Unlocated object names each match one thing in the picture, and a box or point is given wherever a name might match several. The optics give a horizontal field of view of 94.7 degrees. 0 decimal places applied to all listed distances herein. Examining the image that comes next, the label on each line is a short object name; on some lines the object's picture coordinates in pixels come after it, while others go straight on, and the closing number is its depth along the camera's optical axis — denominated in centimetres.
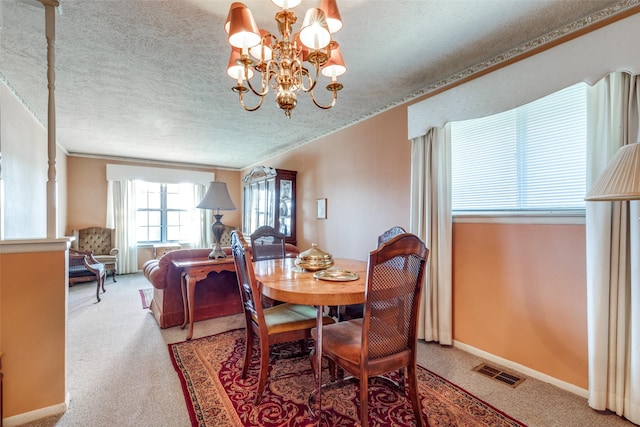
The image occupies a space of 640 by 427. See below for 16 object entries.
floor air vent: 207
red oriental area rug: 167
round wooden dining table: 150
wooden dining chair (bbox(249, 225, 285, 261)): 308
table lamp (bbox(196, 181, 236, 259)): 325
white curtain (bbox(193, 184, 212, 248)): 686
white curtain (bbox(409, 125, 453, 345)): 259
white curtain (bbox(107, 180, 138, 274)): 594
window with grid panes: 654
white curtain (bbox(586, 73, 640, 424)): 167
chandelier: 141
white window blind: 199
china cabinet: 484
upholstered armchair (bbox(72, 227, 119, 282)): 529
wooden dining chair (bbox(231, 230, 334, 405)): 181
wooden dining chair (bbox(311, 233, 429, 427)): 139
